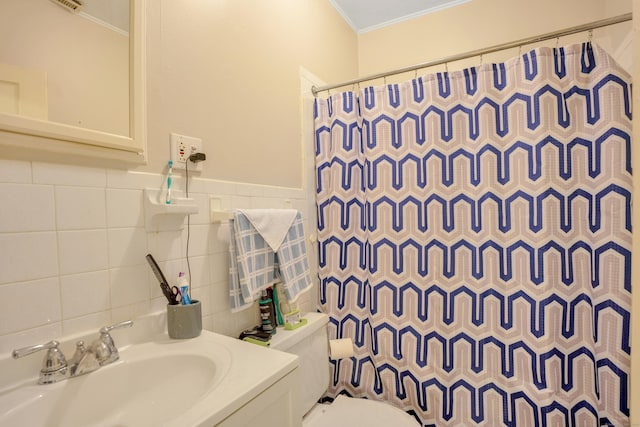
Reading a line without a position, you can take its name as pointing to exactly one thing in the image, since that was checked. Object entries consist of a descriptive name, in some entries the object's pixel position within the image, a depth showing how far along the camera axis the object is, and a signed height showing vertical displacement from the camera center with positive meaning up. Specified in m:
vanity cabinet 0.59 -0.42
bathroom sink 0.57 -0.36
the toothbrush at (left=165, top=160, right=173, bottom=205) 0.89 +0.09
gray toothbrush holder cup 0.83 -0.29
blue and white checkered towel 1.03 -0.17
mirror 0.63 +0.32
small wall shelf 0.84 +0.01
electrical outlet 0.93 +0.20
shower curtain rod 1.11 +0.67
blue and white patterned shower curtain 1.15 -0.14
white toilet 1.16 -0.78
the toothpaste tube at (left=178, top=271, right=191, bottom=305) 0.87 -0.22
